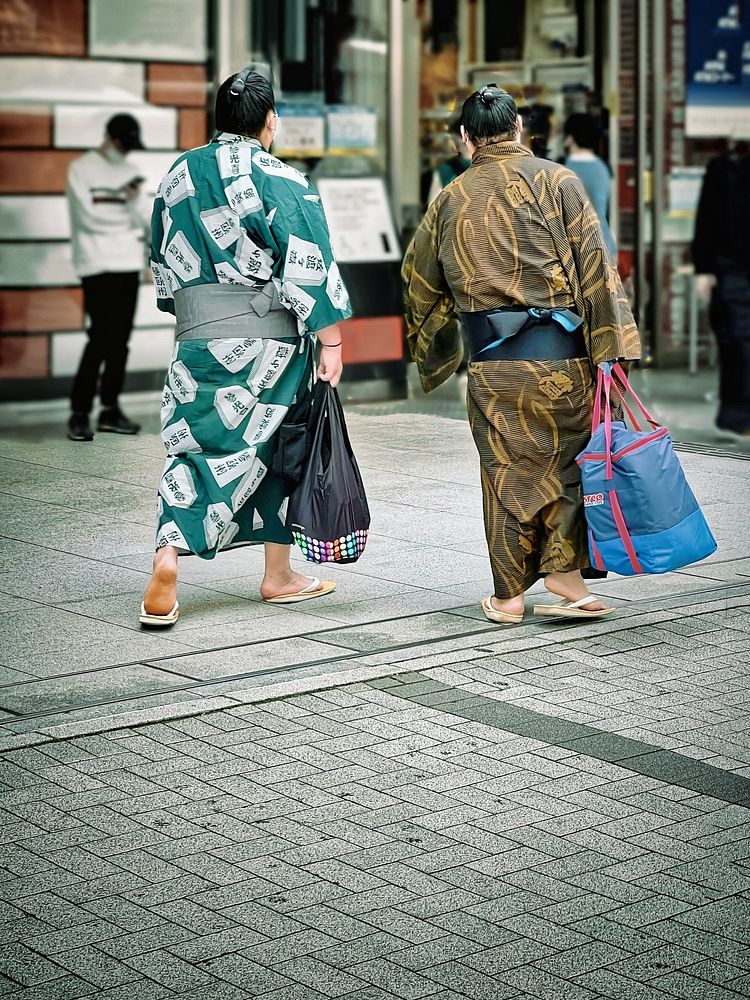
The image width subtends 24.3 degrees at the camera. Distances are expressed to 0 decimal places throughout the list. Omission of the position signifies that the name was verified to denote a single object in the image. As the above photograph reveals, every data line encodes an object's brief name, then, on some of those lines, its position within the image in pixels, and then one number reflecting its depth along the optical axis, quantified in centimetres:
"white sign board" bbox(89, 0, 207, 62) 1131
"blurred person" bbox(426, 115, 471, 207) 1290
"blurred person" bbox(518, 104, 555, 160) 1203
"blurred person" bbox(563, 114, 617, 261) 1155
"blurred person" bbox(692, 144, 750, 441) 1004
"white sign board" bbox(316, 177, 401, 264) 1209
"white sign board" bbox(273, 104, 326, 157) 1194
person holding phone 1017
